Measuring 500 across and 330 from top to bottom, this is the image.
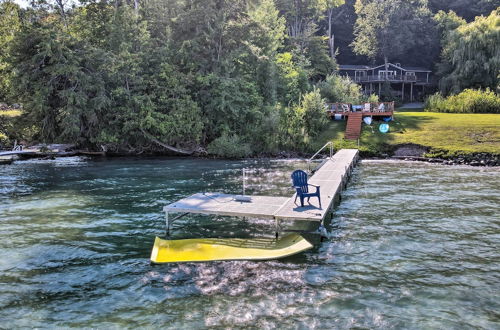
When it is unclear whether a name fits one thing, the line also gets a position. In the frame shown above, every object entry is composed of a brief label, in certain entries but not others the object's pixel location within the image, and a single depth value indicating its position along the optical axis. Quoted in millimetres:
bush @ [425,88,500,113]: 44000
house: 70438
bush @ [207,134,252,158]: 33500
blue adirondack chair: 13984
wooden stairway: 36875
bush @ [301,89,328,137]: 37375
